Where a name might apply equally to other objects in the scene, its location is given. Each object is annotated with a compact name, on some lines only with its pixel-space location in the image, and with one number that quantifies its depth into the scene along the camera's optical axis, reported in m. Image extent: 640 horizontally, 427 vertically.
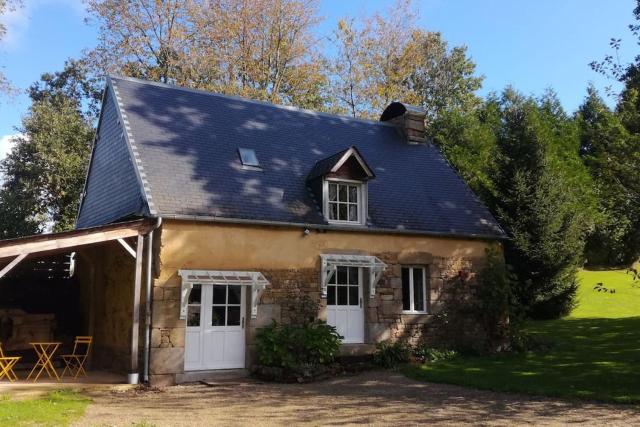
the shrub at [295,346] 11.05
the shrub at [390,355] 12.55
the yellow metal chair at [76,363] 11.04
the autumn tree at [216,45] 24.80
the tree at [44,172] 23.70
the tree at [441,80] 31.42
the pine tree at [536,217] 18.19
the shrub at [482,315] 14.05
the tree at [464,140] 26.83
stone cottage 10.87
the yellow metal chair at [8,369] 9.82
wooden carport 9.08
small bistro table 10.31
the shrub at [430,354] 13.05
